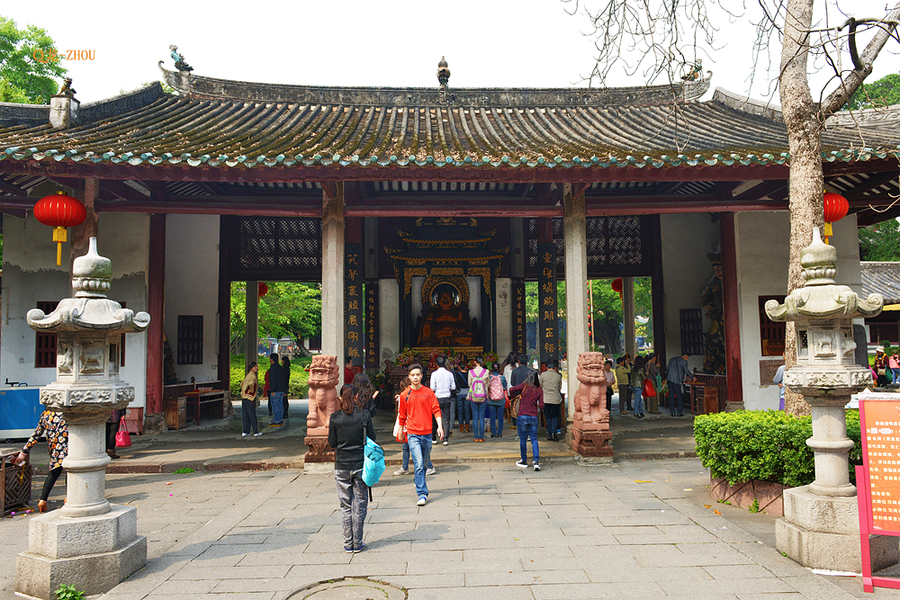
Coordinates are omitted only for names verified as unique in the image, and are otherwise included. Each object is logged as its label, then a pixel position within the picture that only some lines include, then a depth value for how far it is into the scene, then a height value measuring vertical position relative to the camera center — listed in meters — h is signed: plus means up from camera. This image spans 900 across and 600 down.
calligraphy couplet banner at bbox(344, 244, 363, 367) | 11.96 +0.88
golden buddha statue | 14.23 +0.43
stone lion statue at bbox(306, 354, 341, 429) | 7.58 -0.66
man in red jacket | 6.47 -0.83
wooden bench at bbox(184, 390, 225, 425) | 12.16 -1.28
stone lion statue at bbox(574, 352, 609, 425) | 7.96 -0.74
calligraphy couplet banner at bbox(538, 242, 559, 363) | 12.11 +1.09
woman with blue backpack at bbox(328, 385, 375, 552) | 4.68 -1.04
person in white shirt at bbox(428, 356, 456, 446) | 9.20 -0.73
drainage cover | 3.80 -1.73
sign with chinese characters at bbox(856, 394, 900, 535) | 3.86 -0.86
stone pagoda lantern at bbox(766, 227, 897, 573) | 4.14 -0.54
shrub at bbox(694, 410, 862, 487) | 5.14 -1.07
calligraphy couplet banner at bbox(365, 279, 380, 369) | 14.11 +0.43
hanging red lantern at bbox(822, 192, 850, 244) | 8.14 +1.87
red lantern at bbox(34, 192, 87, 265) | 7.87 +1.89
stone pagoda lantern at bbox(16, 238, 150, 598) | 4.02 -0.82
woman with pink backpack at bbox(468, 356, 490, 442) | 9.54 -0.97
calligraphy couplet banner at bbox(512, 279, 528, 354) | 14.41 +0.41
